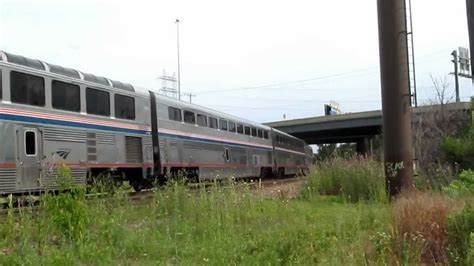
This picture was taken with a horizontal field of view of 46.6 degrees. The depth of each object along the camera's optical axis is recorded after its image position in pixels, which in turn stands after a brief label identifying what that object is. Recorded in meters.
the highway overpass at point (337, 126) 64.75
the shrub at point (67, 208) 6.90
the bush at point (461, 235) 5.89
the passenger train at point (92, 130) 12.41
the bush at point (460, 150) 17.83
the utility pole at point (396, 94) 12.54
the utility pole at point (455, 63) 49.12
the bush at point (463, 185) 9.54
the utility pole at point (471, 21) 7.81
